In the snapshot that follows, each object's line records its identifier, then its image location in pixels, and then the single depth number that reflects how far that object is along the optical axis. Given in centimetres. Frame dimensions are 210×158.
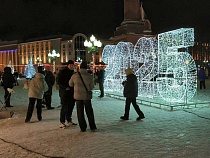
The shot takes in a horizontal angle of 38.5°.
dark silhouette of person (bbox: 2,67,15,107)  1299
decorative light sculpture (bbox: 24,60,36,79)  4550
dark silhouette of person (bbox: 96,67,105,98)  1591
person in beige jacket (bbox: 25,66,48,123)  912
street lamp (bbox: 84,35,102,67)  2339
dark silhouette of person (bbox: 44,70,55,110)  1220
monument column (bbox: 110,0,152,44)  2227
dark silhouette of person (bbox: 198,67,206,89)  2070
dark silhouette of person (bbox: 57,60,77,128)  818
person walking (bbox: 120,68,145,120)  900
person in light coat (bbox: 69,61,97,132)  747
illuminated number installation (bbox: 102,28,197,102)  1144
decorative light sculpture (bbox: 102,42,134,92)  1616
